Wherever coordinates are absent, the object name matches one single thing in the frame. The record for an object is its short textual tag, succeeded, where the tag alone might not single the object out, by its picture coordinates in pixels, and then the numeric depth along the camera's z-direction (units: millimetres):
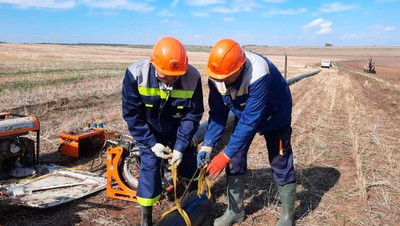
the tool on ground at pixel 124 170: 4230
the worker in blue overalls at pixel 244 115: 3201
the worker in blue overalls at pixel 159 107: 3268
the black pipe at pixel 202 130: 5944
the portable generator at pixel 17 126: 4613
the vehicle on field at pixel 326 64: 42756
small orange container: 5711
